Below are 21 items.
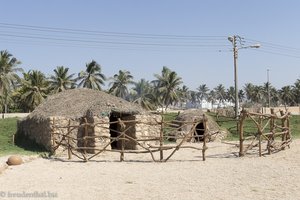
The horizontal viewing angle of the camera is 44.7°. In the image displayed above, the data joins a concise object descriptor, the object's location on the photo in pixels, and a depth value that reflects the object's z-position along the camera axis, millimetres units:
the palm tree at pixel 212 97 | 123150
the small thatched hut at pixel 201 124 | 22156
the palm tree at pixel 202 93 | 132750
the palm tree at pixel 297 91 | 87250
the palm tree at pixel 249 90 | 96125
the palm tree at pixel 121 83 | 55031
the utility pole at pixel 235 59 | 30859
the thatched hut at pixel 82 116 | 16781
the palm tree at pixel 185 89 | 99250
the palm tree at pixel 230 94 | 107419
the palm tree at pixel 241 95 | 103500
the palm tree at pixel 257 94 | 94600
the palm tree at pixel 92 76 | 49438
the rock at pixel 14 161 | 13141
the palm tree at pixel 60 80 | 48731
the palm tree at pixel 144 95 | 51125
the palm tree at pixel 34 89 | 45531
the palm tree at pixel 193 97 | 134250
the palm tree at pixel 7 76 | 44219
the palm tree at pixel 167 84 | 56547
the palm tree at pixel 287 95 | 91688
